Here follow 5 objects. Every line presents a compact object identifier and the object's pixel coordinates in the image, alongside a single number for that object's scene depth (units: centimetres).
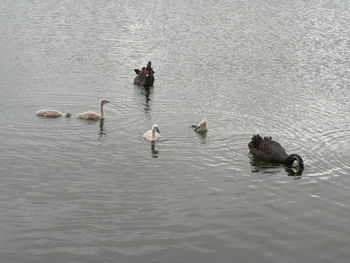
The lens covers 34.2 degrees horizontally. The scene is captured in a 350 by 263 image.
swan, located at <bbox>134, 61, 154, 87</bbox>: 2075
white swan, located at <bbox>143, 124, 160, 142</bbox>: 1522
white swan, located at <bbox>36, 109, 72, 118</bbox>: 1664
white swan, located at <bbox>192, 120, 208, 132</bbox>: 1600
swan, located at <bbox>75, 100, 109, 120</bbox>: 1675
